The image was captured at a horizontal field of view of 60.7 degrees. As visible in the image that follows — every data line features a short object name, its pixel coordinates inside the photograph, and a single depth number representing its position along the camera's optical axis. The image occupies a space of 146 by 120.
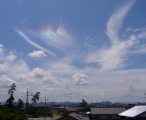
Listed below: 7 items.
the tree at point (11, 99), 42.23
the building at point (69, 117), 25.48
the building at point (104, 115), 30.71
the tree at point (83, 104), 62.51
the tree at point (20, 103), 50.58
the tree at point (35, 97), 52.56
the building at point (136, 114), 23.00
